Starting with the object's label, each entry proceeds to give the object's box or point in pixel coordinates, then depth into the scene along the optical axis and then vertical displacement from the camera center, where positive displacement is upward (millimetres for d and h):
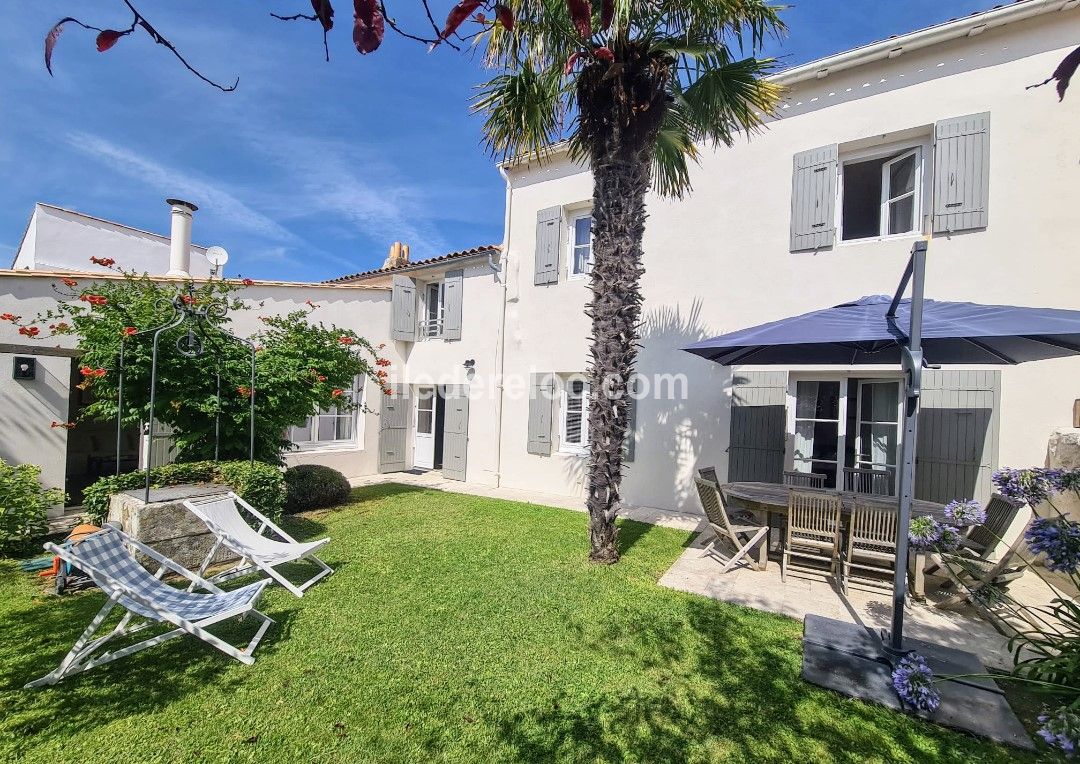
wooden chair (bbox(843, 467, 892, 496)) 7105 -1378
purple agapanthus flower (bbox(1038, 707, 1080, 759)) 2160 -1576
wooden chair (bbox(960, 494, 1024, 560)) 4680 -1390
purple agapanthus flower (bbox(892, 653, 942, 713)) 3027 -1922
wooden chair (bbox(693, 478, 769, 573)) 5637 -1746
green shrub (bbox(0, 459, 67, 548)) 5797 -1842
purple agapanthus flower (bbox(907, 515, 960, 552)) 3402 -1038
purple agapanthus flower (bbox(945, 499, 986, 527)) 3650 -938
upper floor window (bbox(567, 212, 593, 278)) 10461 +3123
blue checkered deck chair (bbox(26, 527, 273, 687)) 3252 -1815
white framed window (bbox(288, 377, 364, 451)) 11305 -1478
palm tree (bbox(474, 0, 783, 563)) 5324 +3442
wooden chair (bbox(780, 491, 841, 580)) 5105 -1483
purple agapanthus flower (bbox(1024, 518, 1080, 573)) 2729 -859
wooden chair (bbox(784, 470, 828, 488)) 7340 -1468
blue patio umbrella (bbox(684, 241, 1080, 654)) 3383 +528
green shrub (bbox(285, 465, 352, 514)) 8445 -2179
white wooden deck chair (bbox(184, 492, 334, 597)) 4754 -1911
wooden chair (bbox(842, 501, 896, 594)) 4898 -1559
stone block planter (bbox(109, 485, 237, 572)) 5148 -1823
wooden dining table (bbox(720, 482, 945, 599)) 4961 -1389
